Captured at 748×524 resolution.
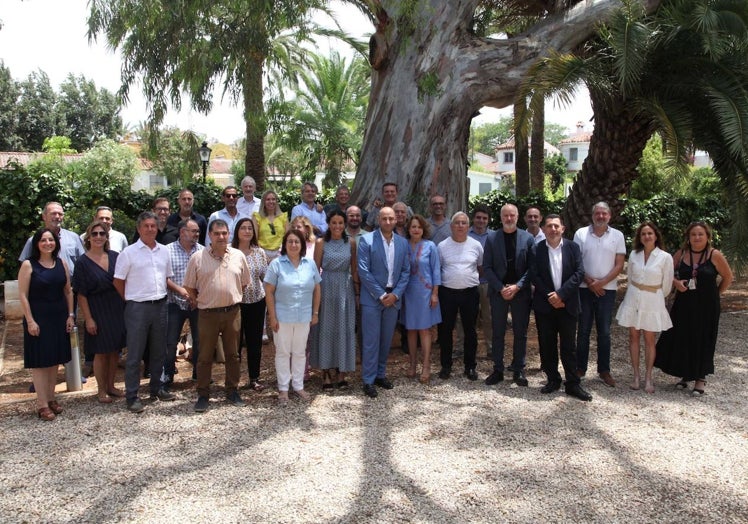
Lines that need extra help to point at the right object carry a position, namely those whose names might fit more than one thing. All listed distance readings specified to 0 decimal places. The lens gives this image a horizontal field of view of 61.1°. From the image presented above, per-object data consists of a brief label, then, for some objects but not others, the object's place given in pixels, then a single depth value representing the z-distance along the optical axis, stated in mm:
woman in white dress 6215
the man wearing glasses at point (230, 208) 7686
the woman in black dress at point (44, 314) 5430
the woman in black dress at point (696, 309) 6180
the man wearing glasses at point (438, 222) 7406
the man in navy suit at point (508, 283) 6414
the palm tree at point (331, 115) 28094
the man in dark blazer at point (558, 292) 6027
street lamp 20547
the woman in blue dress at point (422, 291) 6477
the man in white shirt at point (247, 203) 8086
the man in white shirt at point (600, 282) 6398
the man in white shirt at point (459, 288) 6582
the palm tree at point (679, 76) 8086
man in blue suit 6250
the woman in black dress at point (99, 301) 5738
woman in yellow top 7441
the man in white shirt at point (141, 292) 5641
